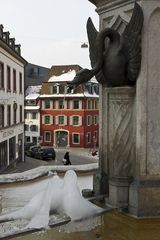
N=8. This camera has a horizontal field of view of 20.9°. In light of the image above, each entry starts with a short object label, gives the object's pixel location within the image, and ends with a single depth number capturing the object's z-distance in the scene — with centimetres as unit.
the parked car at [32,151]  4941
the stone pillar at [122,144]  549
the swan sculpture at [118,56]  528
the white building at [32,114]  6581
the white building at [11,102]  3588
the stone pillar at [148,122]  529
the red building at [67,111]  6159
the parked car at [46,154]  4581
